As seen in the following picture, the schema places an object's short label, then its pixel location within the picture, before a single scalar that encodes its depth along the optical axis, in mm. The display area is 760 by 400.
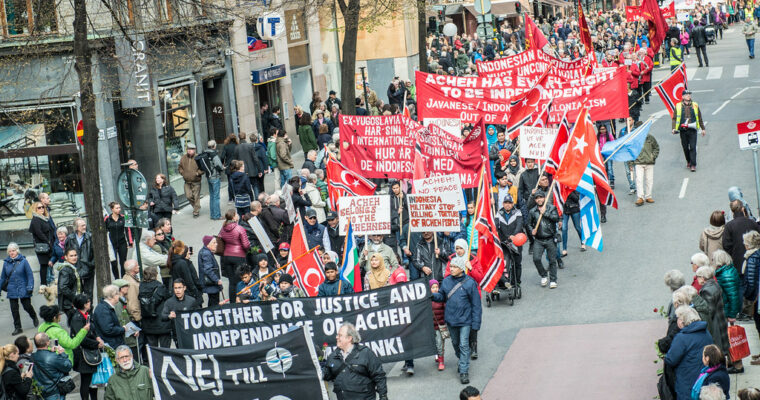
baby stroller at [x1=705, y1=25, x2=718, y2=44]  52031
